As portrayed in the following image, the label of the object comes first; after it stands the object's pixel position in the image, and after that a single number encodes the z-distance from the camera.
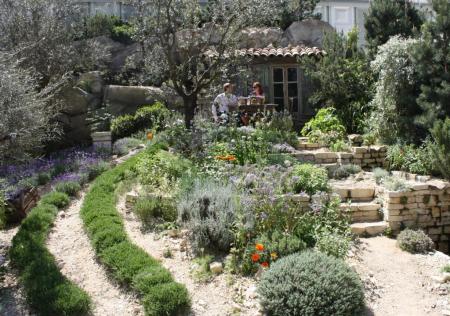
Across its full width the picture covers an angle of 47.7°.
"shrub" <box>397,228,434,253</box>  7.32
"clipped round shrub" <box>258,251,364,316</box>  5.32
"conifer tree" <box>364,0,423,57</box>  14.17
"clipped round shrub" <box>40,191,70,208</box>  8.71
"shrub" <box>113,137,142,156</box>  12.29
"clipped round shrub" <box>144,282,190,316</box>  5.42
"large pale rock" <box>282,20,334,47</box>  18.11
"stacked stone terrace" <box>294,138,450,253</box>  7.92
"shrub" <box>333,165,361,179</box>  9.94
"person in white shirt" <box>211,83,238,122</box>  11.93
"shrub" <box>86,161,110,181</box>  10.45
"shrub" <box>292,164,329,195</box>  7.94
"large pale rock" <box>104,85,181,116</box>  15.24
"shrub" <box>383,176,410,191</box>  8.05
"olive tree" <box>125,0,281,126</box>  11.34
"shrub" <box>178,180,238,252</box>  6.76
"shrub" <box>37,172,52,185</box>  10.45
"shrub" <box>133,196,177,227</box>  7.66
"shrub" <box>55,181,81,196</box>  9.37
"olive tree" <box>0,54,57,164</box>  6.98
